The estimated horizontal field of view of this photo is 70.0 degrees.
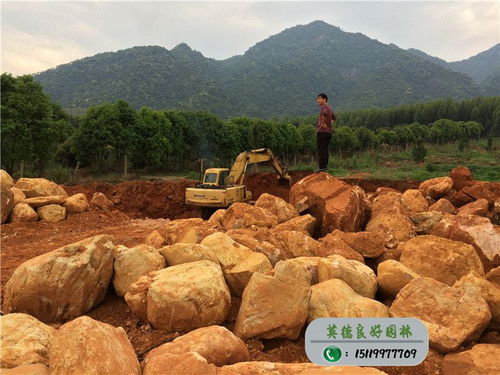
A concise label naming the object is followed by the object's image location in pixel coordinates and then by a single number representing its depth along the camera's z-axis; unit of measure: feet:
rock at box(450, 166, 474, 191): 28.17
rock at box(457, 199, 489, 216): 22.84
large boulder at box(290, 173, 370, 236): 21.53
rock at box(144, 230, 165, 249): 19.04
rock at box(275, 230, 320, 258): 17.63
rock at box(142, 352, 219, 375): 7.77
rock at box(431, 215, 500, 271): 16.93
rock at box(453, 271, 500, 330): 12.38
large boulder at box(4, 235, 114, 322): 12.55
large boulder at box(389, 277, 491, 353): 11.14
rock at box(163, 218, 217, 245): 18.12
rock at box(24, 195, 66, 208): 33.60
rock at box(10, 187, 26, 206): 33.27
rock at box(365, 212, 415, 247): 19.27
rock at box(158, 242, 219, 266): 14.57
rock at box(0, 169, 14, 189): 30.25
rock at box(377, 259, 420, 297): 13.82
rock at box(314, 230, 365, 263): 16.21
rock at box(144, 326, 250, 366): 9.11
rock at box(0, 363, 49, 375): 7.78
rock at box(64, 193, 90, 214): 35.17
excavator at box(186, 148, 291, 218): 34.78
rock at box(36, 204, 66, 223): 32.96
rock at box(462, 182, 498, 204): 25.88
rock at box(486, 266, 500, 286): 14.52
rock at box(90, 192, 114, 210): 39.71
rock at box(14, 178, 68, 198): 35.76
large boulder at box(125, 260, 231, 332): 11.39
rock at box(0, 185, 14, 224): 30.53
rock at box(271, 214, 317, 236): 20.57
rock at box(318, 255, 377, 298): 13.97
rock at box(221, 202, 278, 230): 21.77
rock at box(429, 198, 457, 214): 24.33
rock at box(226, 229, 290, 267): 16.30
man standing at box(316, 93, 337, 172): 28.45
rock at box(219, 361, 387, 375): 8.04
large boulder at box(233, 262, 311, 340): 11.27
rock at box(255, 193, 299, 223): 23.38
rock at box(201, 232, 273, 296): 13.93
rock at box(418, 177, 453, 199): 27.22
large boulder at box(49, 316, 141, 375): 7.61
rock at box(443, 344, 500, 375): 10.09
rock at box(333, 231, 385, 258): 17.19
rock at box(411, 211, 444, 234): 20.22
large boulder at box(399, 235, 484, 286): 14.78
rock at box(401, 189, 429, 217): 24.72
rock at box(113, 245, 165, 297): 14.12
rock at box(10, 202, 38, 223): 31.46
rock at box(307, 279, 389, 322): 12.21
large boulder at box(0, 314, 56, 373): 8.77
